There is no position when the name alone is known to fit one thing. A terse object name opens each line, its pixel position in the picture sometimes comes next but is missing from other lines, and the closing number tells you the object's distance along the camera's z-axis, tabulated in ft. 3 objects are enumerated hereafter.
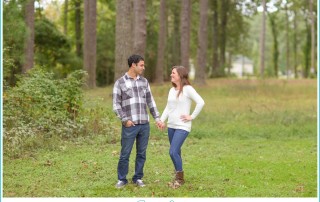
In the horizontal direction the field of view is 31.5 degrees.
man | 24.44
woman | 24.90
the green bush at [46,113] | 35.88
